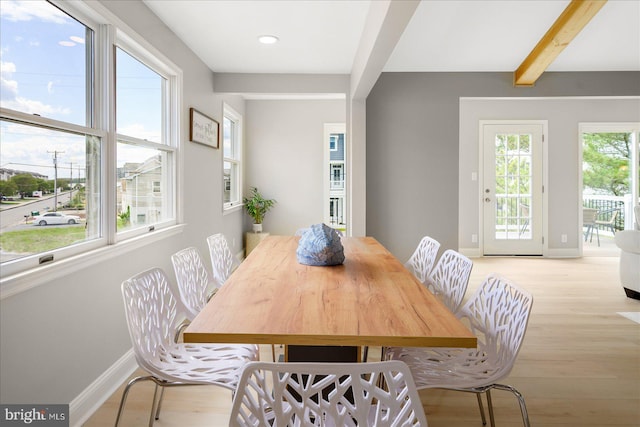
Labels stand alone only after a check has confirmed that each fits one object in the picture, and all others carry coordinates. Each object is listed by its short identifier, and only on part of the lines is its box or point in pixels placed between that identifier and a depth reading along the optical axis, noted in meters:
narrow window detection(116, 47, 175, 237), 2.53
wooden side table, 5.76
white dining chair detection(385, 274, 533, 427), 1.44
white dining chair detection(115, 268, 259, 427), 1.45
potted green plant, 5.92
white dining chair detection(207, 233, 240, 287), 2.53
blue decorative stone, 2.05
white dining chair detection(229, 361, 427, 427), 0.89
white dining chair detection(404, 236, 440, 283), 2.51
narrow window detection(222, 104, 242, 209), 5.21
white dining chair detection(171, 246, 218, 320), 2.01
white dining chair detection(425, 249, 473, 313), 2.03
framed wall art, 3.62
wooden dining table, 1.16
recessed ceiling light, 3.36
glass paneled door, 6.20
